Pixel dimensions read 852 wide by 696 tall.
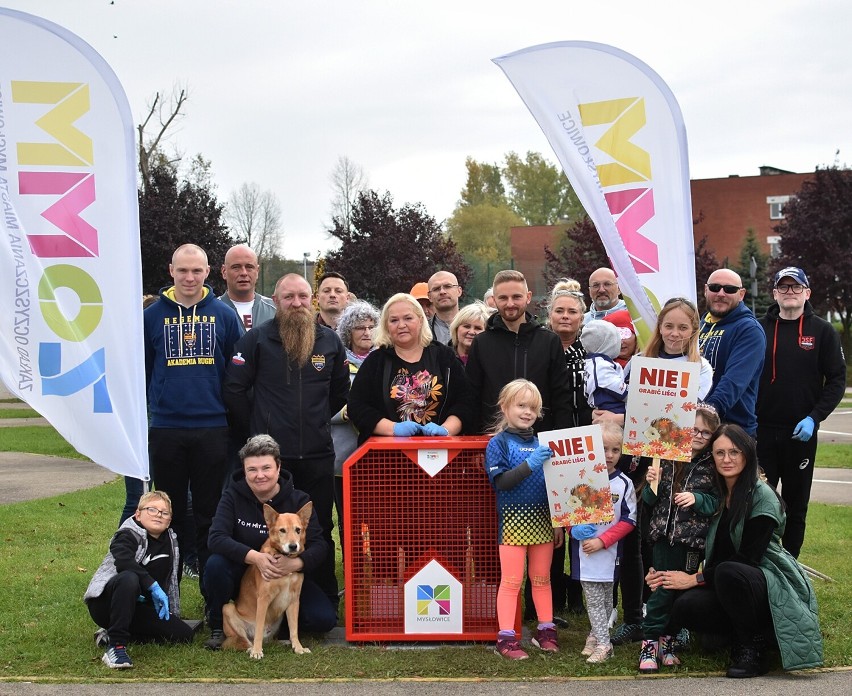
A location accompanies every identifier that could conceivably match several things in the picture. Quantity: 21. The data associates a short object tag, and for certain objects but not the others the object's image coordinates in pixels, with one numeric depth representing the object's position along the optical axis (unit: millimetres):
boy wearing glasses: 5523
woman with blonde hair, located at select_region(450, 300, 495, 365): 6945
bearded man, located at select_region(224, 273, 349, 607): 6102
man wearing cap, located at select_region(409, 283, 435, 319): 8164
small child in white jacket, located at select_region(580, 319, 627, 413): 6062
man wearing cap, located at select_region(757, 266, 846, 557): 7262
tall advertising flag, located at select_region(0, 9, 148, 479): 5980
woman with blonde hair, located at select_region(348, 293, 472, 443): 6023
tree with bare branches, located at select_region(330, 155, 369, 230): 53691
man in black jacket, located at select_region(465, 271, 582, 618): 5977
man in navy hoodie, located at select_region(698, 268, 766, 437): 6141
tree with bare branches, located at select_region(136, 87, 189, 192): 35425
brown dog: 5578
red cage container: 5875
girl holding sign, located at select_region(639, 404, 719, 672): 5371
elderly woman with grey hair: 6758
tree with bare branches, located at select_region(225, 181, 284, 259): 55062
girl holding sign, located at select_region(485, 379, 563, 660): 5551
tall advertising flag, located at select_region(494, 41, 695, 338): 6883
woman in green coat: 5160
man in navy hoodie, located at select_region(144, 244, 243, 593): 6359
